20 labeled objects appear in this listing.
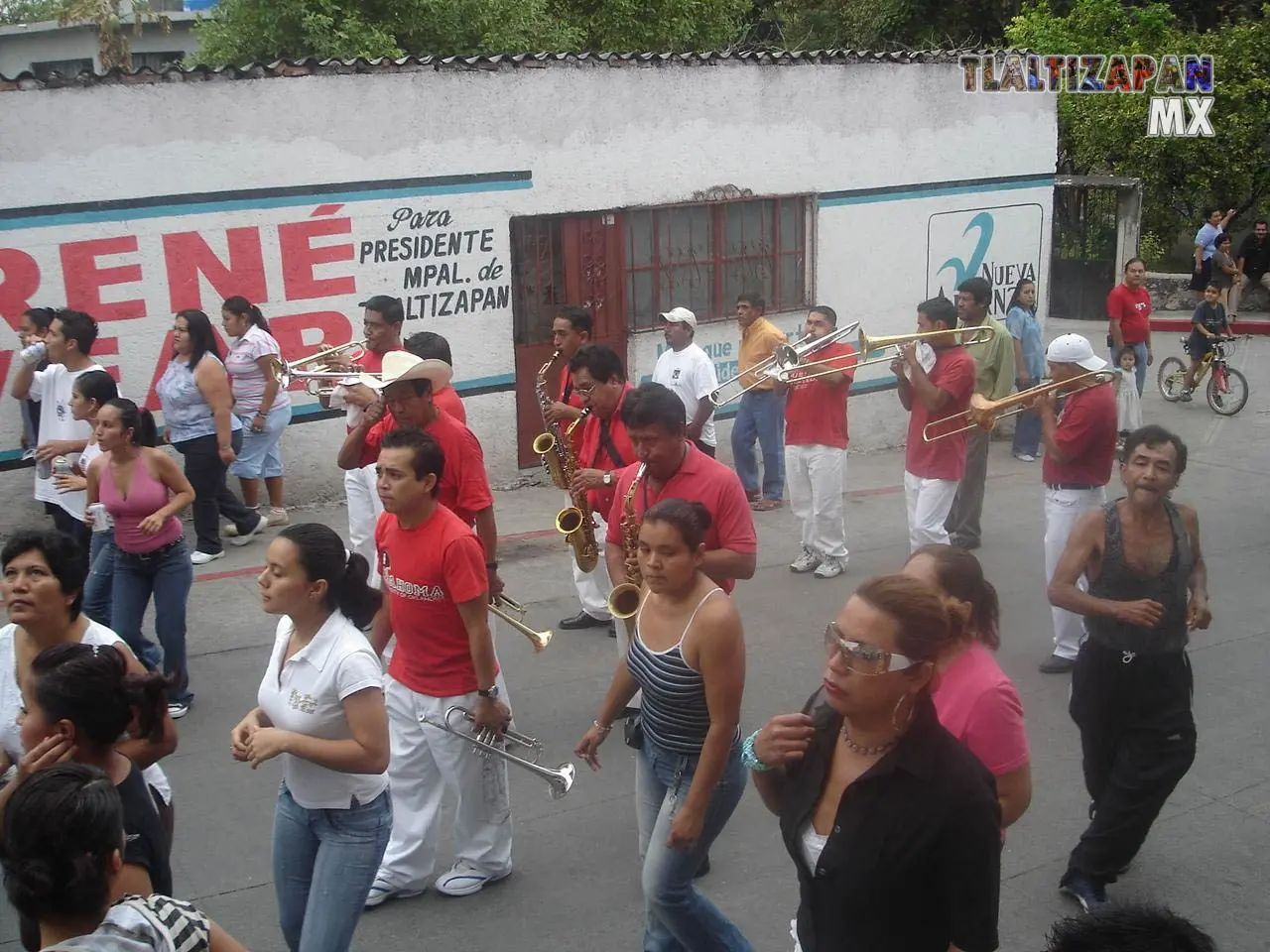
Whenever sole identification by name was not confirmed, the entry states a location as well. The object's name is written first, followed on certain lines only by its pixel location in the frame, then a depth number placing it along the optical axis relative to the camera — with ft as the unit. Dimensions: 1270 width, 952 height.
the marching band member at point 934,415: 27.71
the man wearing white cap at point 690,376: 30.78
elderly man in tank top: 16.12
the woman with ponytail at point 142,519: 20.98
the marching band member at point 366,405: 23.24
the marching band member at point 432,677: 15.44
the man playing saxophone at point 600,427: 21.49
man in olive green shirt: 32.78
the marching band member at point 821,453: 30.27
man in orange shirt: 35.24
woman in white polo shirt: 12.75
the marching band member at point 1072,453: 23.86
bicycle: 49.52
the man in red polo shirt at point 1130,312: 43.98
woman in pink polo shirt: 11.49
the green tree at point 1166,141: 72.84
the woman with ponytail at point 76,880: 8.96
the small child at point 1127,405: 40.60
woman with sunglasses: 9.43
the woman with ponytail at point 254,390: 31.81
